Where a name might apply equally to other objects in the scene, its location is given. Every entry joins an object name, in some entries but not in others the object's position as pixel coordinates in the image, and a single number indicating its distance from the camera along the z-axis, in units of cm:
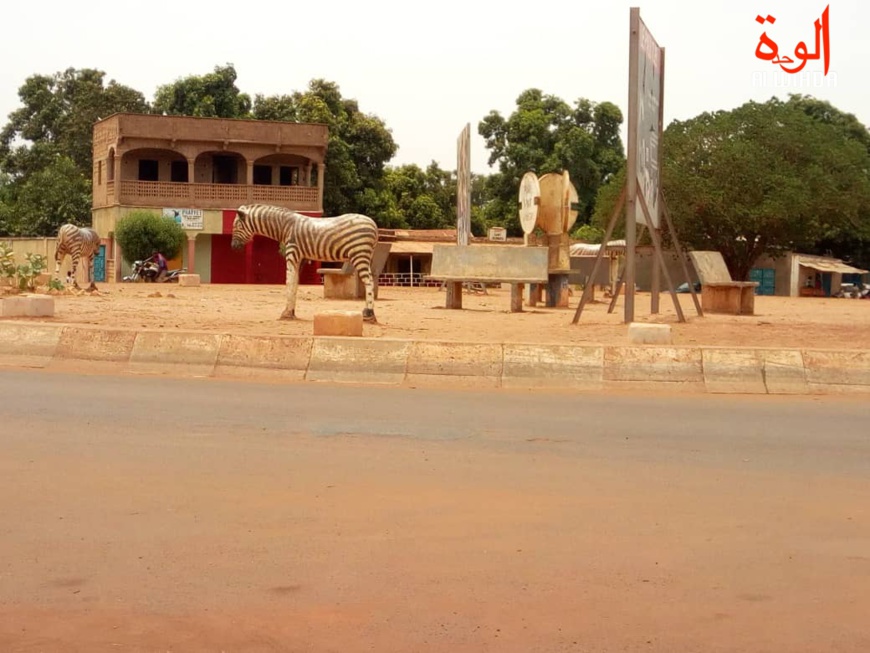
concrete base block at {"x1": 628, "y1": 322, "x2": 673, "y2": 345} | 1311
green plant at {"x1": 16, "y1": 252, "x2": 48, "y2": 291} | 2483
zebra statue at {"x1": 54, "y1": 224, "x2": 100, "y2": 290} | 3045
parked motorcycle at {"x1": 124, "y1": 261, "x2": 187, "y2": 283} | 4431
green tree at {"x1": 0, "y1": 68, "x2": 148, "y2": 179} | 6419
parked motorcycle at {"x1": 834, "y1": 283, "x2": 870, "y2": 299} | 4638
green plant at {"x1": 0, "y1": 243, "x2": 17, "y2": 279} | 2531
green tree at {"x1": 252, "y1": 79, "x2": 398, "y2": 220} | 5725
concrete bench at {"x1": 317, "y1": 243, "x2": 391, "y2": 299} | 2684
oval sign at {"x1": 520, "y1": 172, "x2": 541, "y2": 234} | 2499
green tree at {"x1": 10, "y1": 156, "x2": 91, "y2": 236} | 5928
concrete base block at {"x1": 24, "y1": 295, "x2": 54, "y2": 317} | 1560
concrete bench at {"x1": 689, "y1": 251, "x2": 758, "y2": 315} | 2272
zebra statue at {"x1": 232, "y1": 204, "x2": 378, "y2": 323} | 1809
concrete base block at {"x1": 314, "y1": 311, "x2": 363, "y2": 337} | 1297
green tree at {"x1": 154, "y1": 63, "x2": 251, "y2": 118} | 5856
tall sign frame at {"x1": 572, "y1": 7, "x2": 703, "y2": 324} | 1667
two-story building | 5075
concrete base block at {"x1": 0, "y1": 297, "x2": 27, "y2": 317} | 1520
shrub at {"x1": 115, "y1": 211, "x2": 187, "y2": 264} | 4778
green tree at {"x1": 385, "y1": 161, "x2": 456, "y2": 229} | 6069
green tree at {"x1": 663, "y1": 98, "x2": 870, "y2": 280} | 4366
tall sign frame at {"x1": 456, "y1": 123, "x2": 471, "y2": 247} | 2438
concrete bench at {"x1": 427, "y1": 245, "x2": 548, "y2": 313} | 2247
